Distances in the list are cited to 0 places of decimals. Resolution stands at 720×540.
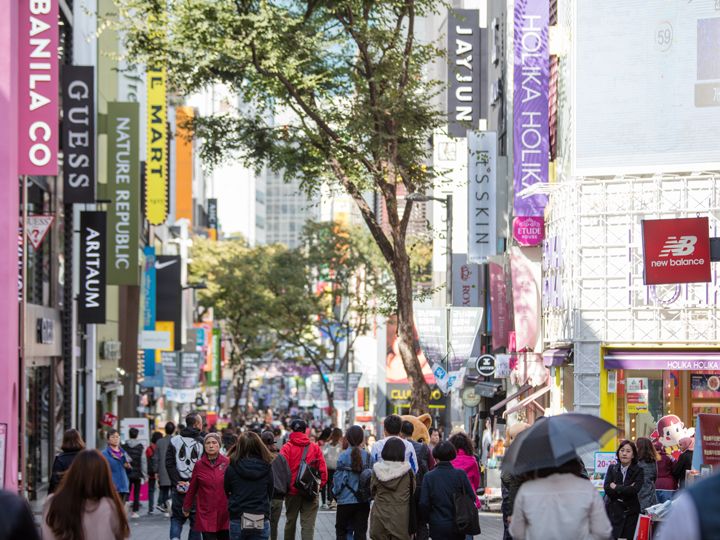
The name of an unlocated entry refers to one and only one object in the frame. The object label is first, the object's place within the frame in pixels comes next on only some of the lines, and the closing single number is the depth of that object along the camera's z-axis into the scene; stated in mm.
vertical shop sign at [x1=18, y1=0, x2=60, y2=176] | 23797
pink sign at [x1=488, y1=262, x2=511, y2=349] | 40844
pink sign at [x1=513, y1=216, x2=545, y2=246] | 35281
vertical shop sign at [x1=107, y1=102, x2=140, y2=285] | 40438
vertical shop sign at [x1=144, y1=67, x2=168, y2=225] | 52625
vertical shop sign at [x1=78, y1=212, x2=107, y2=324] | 35312
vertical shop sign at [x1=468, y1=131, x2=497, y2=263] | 38156
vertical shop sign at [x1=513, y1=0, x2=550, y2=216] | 34375
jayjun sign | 42188
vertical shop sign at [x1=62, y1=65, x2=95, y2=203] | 31188
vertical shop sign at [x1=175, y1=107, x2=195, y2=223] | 91750
